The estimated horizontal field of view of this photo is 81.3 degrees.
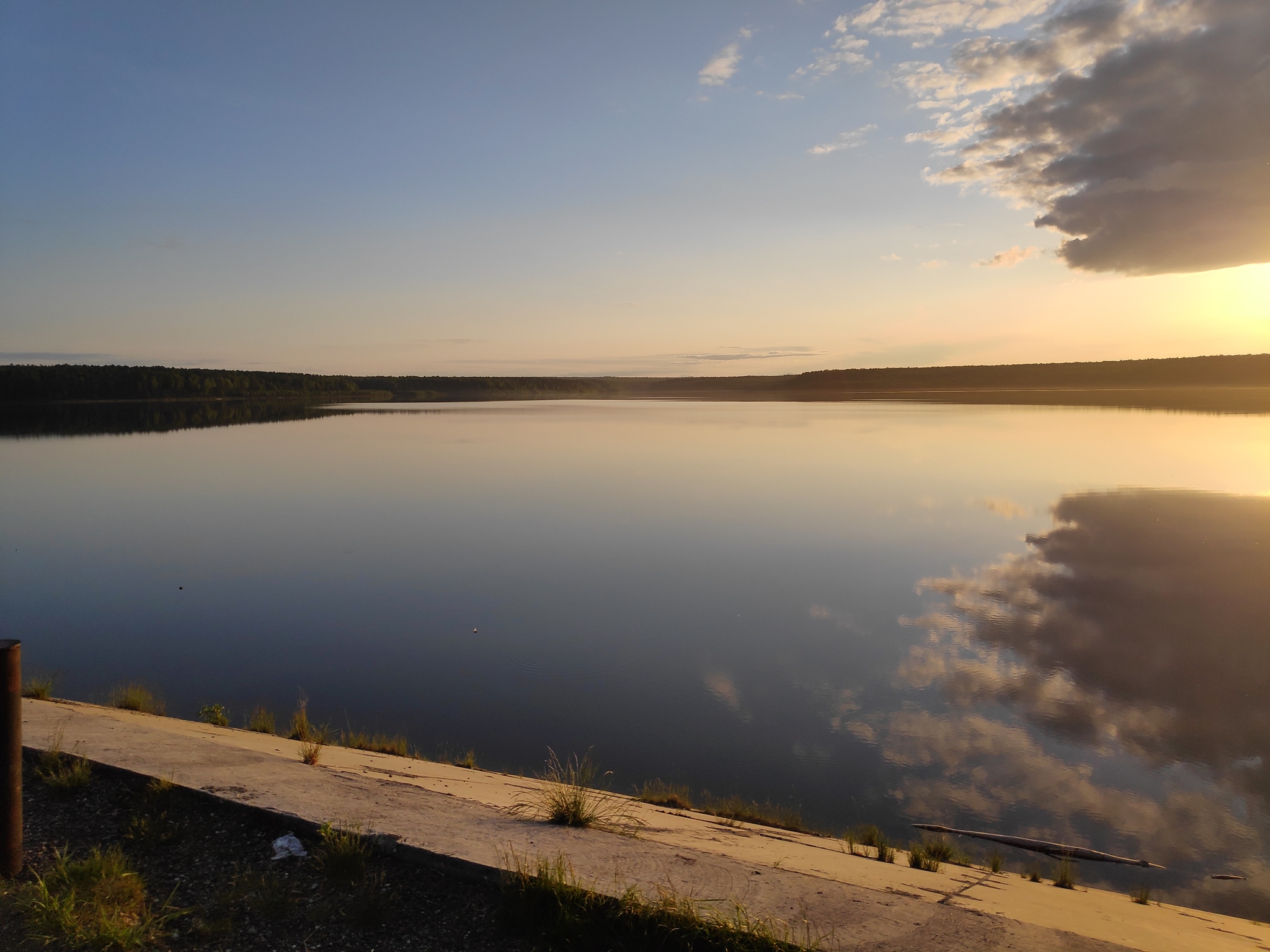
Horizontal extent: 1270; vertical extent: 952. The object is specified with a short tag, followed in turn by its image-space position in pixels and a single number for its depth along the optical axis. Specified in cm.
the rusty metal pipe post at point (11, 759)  293
